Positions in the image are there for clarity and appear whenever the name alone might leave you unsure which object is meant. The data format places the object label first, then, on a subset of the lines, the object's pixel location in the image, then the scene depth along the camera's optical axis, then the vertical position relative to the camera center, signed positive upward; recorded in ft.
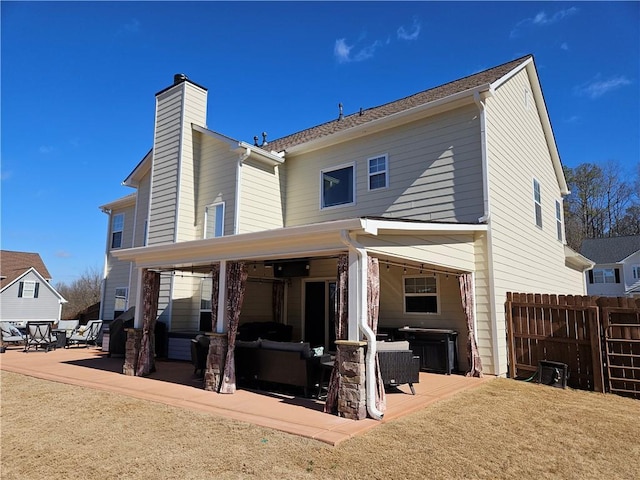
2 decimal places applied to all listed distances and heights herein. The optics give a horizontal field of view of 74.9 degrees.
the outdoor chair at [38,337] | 46.96 -3.46
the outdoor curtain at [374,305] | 19.36 +0.25
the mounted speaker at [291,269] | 39.42 +3.80
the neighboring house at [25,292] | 81.82 +2.79
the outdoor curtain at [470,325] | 29.07 -0.92
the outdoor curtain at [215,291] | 25.99 +1.11
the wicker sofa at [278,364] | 22.59 -3.07
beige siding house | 29.76 +9.58
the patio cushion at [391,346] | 23.09 -1.95
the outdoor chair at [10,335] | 51.70 -3.67
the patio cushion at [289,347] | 22.68 -2.09
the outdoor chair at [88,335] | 49.52 -3.37
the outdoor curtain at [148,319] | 30.42 -0.83
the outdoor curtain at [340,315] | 19.62 -0.23
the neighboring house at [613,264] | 103.30 +12.13
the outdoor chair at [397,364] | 22.54 -2.89
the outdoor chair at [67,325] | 56.15 -2.48
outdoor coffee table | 49.42 -3.79
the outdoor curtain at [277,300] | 41.98 +0.92
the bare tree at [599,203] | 115.44 +30.82
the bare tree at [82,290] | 115.34 +5.18
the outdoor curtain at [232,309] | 24.34 -0.02
